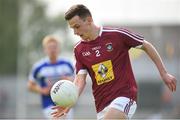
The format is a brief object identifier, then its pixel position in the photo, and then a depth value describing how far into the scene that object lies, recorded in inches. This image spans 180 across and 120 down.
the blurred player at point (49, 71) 1116.4
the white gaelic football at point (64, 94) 725.9
